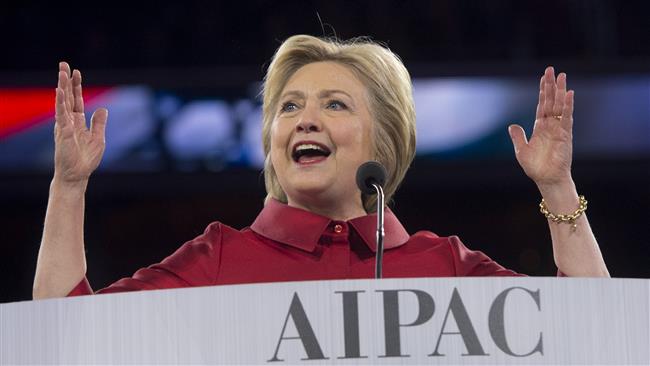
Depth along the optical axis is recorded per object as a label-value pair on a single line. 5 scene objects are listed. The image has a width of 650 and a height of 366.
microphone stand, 7.11
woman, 7.38
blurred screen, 8.89
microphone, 7.28
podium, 6.85
